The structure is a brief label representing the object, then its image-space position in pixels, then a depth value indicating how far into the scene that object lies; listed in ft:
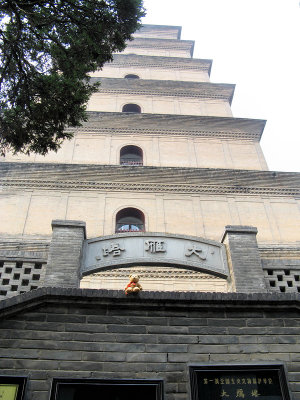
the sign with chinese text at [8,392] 13.70
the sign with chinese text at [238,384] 14.28
